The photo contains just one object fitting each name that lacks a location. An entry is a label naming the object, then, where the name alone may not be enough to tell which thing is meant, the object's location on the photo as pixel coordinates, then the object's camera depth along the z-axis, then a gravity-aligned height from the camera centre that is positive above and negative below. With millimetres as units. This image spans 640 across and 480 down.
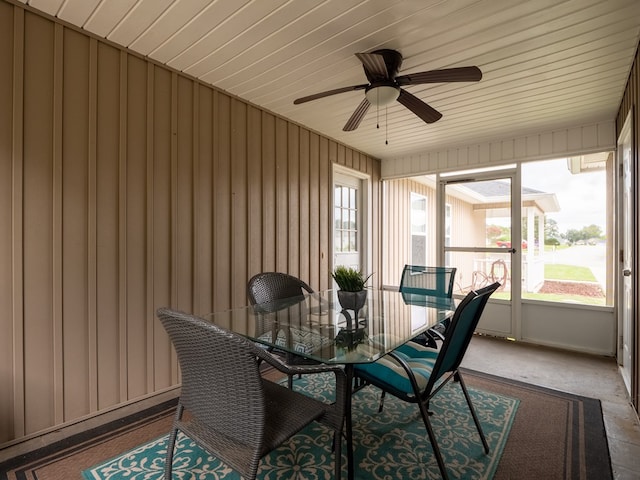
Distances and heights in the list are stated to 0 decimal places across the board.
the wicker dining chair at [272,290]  2428 -380
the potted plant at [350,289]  2104 -298
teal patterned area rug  1621 -1148
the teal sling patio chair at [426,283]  2807 -365
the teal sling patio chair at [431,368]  1516 -677
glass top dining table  1479 -480
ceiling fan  1785 +970
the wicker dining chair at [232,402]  1113 -612
